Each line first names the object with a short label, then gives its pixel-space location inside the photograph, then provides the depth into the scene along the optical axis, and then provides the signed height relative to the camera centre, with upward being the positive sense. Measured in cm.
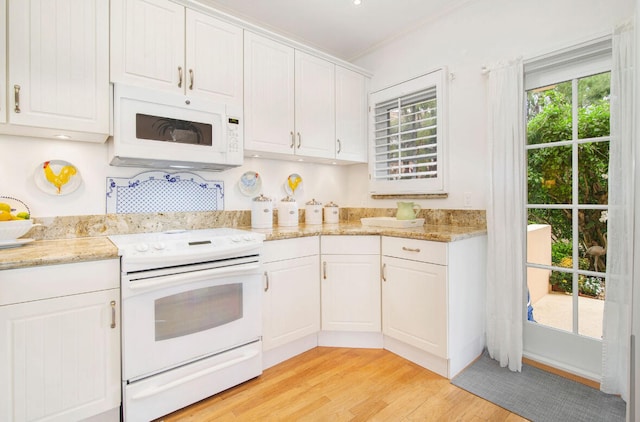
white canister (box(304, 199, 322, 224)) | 278 -1
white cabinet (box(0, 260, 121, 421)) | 127 -57
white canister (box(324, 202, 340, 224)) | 294 -2
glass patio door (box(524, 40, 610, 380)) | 186 +0
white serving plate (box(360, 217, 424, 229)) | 236 -9
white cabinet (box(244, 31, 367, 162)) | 231 +88
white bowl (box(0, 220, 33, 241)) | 147 -9
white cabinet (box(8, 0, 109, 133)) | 153 +76
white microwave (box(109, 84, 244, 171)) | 177 +50
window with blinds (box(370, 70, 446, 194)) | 254 +65
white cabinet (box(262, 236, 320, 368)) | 204 -60
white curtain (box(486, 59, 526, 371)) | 202 +0
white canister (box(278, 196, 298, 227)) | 259 -1
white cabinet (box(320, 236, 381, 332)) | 228 -53
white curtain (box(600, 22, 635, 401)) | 161 -5
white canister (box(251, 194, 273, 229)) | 242 -2
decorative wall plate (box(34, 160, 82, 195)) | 183 +20
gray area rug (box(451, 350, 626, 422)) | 157 -102
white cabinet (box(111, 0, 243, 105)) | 180 +101
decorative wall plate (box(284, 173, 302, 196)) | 290 +25
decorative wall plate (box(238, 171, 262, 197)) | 260 +23
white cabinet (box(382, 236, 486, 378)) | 192 -59
